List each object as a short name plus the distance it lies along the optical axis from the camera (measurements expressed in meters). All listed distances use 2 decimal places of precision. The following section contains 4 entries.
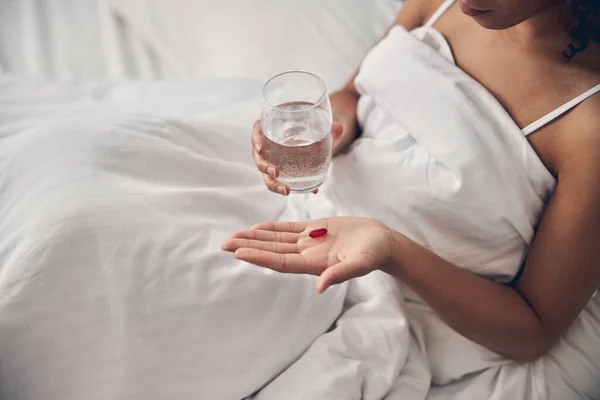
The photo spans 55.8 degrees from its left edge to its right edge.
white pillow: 1.53
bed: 1.40
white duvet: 0.85
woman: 0.88
